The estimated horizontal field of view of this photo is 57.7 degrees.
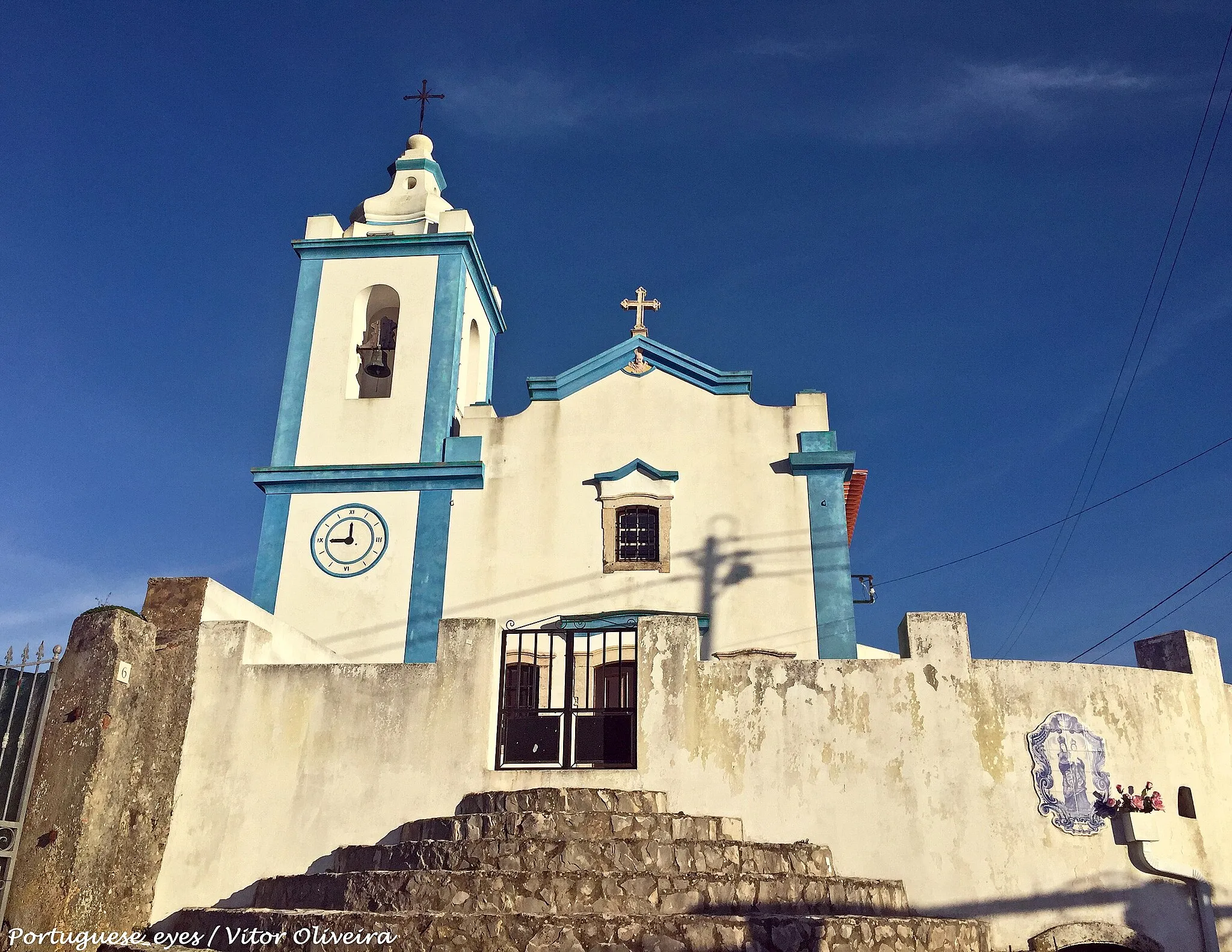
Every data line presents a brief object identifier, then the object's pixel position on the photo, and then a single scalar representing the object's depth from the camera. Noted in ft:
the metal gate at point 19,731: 32.24
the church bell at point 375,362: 58.49
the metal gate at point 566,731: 34.63
